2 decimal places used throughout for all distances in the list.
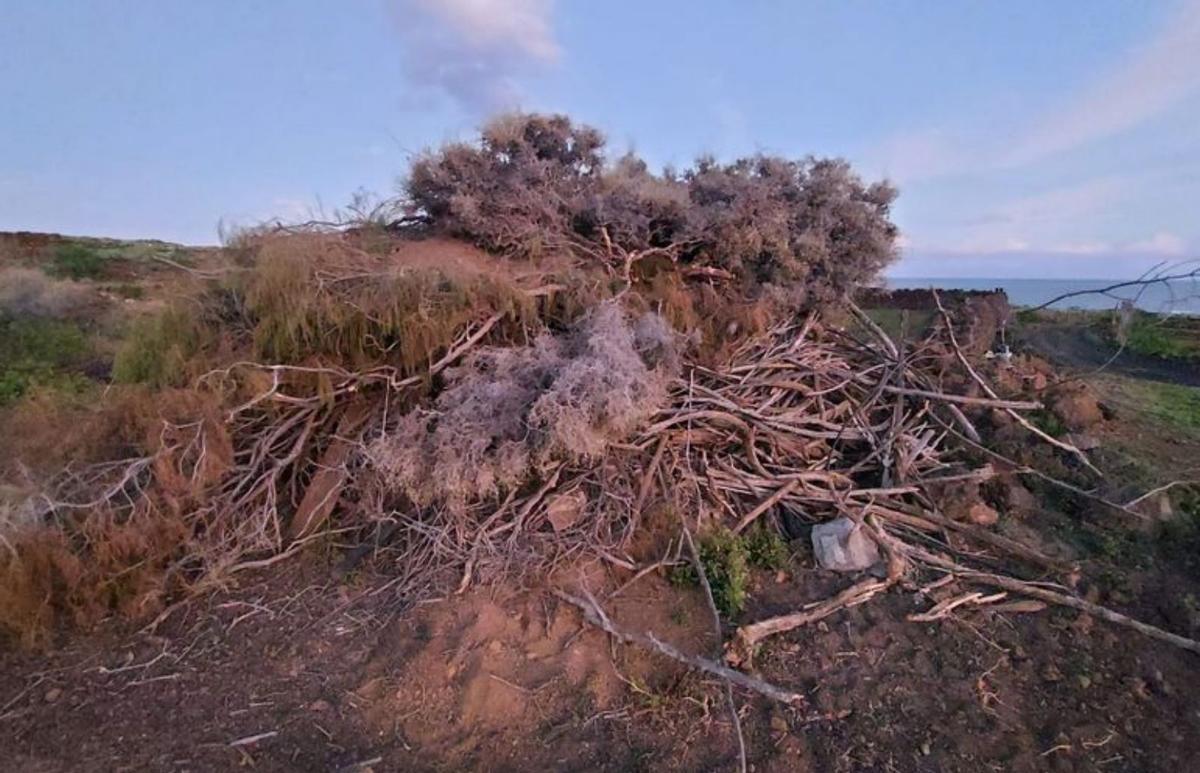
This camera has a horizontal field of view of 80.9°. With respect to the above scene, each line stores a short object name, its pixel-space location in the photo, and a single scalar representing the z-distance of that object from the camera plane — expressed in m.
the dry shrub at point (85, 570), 3.62
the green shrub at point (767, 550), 4.16
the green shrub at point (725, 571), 3.80
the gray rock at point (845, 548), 4.09
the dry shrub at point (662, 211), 5.34
